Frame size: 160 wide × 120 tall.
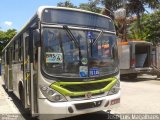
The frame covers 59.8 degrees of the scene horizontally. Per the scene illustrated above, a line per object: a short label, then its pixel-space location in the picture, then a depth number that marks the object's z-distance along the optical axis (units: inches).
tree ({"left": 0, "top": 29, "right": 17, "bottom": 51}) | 1025.8
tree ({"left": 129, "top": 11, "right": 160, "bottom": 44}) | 545.5
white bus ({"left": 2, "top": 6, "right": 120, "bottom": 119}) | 126.2
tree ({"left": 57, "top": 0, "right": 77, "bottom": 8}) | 855.0
